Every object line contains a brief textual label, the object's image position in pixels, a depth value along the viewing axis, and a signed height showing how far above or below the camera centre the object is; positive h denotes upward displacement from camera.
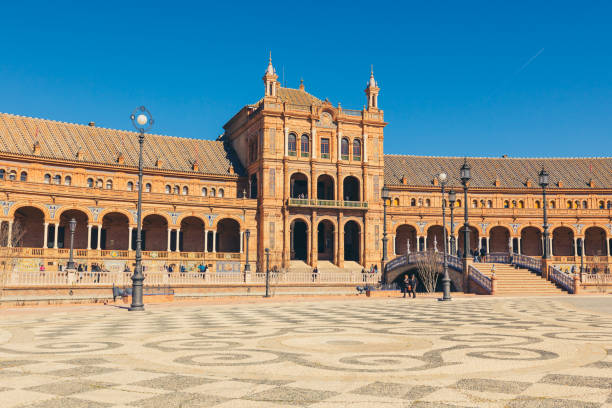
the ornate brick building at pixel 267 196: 56.06 +6.53
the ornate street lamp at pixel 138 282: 23.42 -1.16
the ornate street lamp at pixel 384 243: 42.71 +0.82
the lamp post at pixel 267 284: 36.83 -1.99
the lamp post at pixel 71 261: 39.18 -0.53
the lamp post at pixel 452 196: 38.97 +3.88
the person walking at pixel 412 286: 33.94 -1.95
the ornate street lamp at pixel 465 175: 31.48 +4.31
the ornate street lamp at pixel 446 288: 29.75 -1.81
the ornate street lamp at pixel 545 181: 36.16 +4.54
